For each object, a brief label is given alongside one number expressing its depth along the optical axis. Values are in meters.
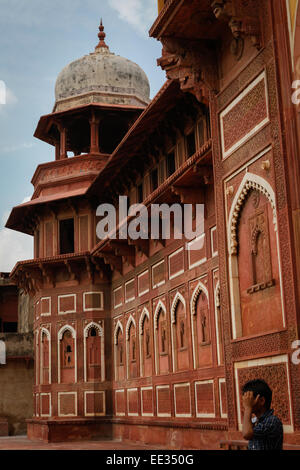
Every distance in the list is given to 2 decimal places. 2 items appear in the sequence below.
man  4.96
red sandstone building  8.43
